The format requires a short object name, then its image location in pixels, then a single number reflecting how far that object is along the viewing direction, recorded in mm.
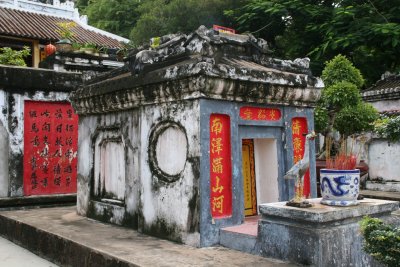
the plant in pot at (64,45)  10914
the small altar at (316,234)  3871
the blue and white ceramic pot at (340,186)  4148
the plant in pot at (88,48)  11103
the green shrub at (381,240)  2994
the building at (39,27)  17500
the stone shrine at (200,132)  4859
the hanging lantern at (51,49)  11914
